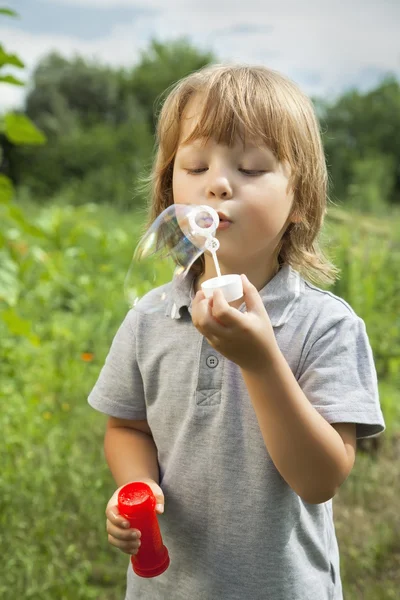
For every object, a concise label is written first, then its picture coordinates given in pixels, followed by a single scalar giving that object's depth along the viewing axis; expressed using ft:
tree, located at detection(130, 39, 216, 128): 57.21
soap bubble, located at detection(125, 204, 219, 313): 4.07
